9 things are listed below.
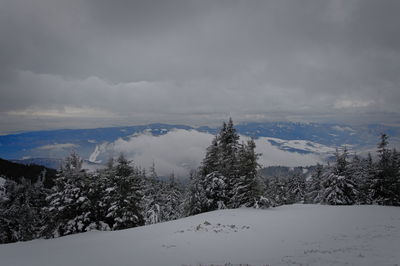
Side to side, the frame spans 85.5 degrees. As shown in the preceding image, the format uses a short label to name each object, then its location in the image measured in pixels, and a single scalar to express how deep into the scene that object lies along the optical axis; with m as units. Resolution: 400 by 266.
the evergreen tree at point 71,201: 23.84
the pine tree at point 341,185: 34.25
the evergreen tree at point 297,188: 61.94
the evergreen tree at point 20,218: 37.22
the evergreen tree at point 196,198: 32.19
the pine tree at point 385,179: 33.66
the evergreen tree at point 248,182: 28.06
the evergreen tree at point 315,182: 51.04
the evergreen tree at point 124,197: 25.21
